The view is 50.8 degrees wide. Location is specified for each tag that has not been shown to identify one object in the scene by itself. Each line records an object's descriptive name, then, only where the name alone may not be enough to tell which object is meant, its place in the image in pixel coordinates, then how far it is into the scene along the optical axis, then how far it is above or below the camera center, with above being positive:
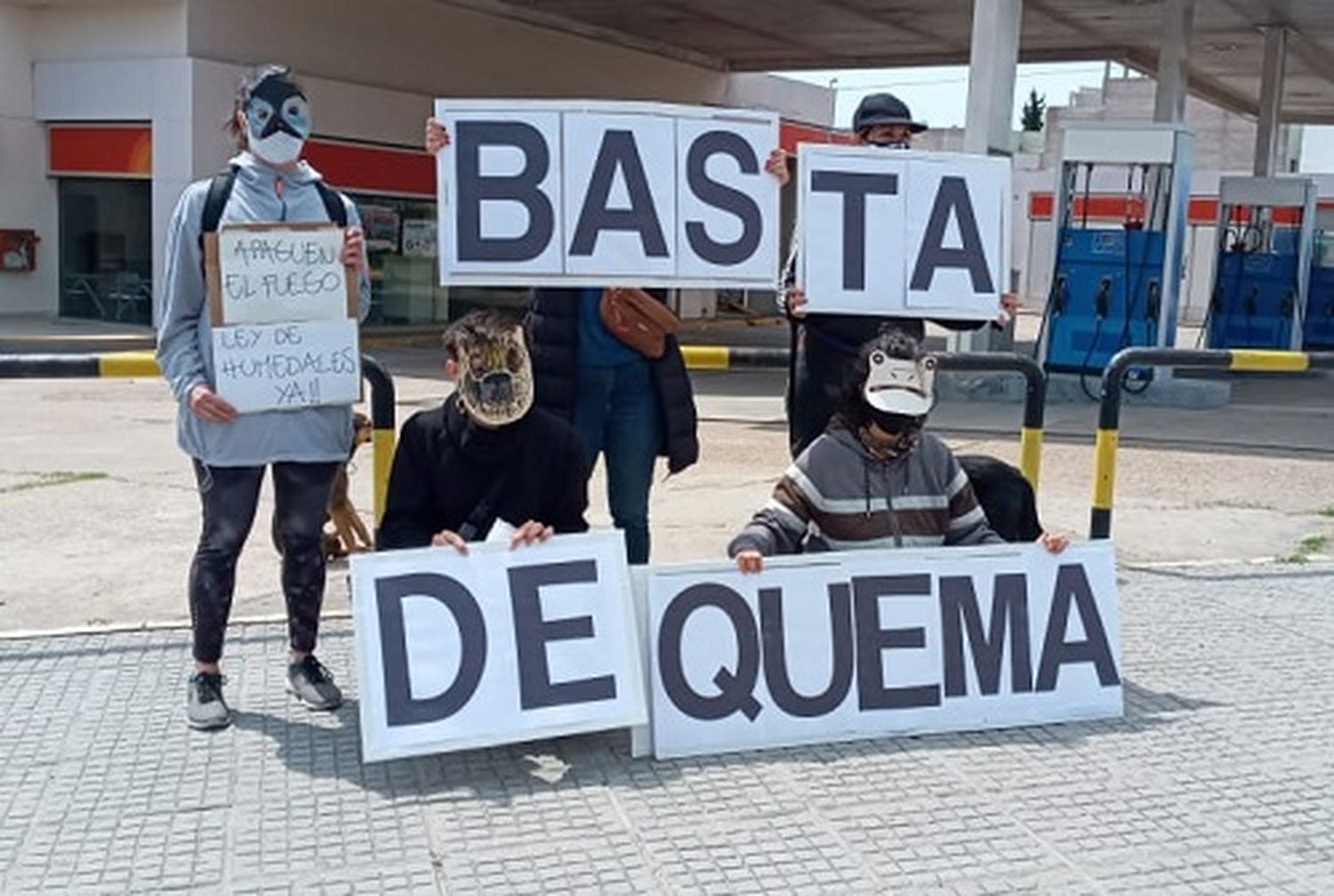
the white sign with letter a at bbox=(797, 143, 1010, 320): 4.75 +0.18
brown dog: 6.45 -1.22
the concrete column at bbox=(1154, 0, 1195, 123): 17.73 +2.98
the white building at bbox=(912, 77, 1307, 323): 37.19 +4.07
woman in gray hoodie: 4.05 -0.46
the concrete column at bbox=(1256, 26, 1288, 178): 21.34 +3.29
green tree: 79.62 +9.89
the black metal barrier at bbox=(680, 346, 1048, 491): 5.66 -0.34
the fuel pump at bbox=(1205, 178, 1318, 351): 18.56 +0.40
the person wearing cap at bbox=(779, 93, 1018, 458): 4.90 -0.18
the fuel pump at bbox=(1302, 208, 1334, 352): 19.98 -0.18
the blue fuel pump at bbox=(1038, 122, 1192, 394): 14.24 +0.39
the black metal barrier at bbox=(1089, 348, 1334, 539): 6.04 -0.38
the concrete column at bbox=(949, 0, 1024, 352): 13.98 +2.05
